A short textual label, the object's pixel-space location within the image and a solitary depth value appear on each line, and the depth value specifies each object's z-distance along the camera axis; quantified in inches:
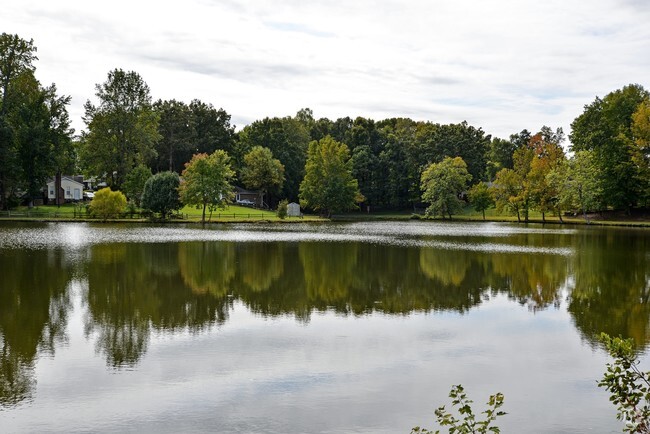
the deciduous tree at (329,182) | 3358.8
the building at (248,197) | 3745.1
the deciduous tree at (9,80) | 2527.1
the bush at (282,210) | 2849.4
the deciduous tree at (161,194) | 2549.2
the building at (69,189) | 3380.9
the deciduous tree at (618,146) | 2679.6
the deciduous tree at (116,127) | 2987.2
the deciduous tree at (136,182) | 2896.2
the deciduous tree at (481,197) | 3277.6
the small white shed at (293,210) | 3265.3
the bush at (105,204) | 2549.2
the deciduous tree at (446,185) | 3213.6
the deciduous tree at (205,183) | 2573.8
